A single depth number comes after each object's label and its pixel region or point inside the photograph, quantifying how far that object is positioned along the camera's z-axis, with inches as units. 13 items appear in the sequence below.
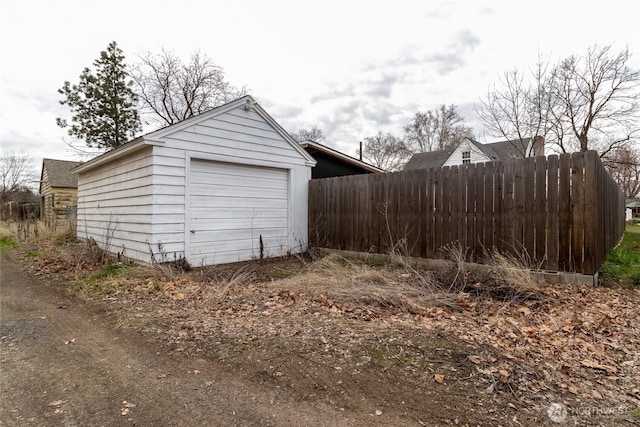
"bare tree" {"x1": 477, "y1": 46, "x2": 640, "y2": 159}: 442.0
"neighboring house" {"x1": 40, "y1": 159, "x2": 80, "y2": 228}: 696.4
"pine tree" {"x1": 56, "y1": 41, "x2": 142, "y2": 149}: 604.1
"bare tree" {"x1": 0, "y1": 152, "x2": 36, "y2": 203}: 1123.3
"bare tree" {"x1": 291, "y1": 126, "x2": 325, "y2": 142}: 1206.8
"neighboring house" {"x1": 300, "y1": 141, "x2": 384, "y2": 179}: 393.7
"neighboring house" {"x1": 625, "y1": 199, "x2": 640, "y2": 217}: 1407.5
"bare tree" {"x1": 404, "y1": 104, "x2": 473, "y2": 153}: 1157.1
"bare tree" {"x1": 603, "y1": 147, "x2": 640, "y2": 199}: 603.8
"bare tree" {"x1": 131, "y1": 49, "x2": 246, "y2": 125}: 670.5
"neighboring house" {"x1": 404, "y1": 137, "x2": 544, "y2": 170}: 824.3
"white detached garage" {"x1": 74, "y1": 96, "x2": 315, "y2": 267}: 232.2
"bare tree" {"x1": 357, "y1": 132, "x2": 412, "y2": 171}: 1222.3
